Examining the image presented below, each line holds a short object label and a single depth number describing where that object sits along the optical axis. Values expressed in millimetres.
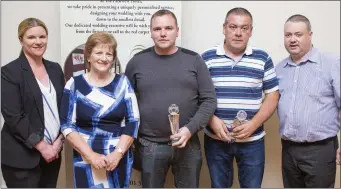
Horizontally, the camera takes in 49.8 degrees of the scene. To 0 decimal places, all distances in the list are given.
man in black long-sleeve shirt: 2111
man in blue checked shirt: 2174
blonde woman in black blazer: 2006
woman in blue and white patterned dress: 1950
